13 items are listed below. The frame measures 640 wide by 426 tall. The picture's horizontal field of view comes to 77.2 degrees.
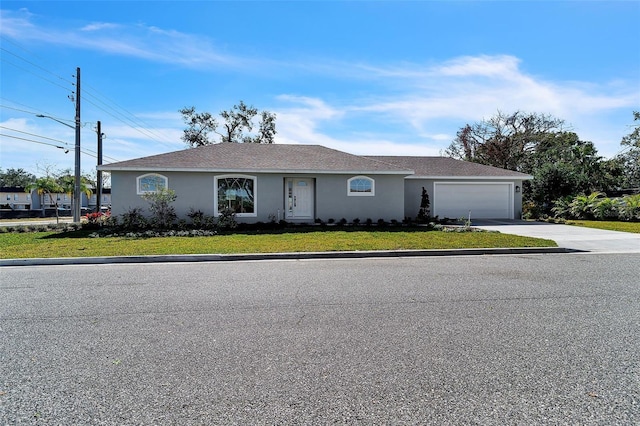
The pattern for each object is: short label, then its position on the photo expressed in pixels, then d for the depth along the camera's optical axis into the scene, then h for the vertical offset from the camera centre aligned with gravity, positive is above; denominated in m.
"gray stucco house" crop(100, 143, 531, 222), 16.08 +1.22
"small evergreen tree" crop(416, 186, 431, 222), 20.06 +0.25
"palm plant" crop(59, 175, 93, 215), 28.58 +1.86
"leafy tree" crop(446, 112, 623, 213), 33.97 +5.64
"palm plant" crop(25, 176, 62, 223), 26.42 +1.70
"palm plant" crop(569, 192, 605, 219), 22.16 +0.27
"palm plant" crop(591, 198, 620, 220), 21.55 +0.10
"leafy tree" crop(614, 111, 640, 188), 34.50 +4.35
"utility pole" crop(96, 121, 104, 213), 24.13 +3.24
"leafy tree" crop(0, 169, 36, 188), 79.50 +6.81
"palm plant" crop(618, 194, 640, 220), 20.38 +0.10
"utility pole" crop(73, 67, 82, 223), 20.78 +1.65
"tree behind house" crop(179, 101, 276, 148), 38.31 +8.32
